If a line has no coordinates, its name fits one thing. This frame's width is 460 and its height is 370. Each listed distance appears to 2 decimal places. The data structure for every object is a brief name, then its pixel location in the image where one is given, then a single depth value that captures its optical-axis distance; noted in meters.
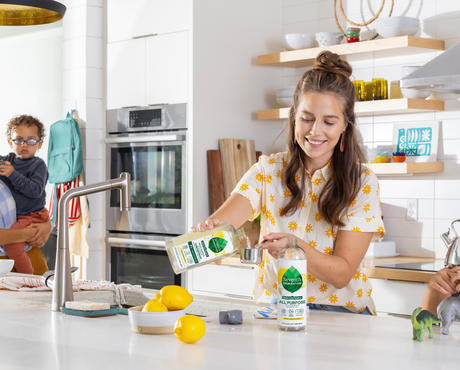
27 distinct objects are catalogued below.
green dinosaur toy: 1.70
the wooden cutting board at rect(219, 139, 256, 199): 4.38
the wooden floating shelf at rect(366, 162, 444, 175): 3.87
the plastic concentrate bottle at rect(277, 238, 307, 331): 1.74
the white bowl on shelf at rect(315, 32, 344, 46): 4.23
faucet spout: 2.20
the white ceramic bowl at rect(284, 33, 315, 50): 4.36
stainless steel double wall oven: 4.34
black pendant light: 2.43
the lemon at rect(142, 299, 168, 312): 1.81
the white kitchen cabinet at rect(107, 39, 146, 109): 4.57
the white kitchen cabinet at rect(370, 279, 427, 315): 3.36
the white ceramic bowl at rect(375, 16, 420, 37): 3.91
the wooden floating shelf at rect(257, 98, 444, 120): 3.82
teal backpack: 4.67
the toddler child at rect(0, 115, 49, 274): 3.89
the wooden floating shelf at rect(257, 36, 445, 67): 3.86
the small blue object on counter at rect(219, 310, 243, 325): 1.92
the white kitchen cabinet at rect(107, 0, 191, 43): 4.32
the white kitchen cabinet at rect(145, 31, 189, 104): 4.31
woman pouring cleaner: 2.17
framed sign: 3.98
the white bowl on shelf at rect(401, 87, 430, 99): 3.84
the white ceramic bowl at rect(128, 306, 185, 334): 1.78
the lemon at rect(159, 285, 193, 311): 1.85
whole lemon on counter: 1.66
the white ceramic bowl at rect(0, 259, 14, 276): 2.49
